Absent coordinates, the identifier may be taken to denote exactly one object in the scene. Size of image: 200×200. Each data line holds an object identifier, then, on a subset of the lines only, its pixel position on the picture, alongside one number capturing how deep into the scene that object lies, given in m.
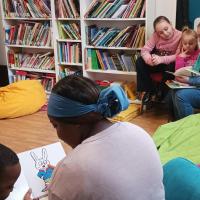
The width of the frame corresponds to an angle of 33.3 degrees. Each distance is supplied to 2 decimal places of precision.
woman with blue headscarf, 0.90
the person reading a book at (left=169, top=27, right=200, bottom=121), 2.98
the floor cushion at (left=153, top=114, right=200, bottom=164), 2.07
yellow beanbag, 3.59
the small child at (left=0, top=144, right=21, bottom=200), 1.17
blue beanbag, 1.07
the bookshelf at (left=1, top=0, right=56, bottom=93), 4.00
